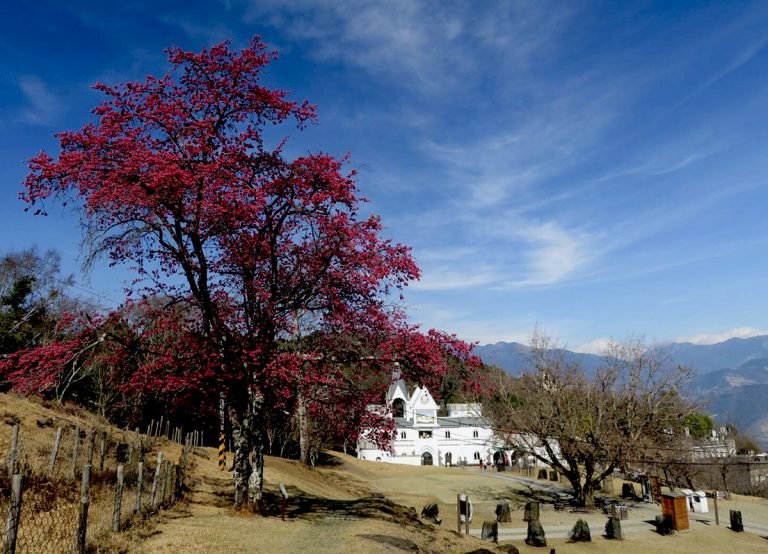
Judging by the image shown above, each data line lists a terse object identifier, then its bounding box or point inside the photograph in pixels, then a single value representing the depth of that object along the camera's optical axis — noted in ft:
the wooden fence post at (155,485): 49.88
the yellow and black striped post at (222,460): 96.89
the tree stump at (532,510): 99.96
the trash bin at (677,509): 105.40
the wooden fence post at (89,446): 42.21
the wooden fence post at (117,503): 39.19
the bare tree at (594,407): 130.41
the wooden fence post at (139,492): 44.62
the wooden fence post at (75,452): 51.90
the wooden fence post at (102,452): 54.19
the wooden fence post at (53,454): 52.78
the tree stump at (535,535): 85.20
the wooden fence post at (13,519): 25.11
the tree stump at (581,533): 90.94
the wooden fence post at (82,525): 32.42
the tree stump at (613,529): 94.46
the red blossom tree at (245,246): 48.85
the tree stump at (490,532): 82.74
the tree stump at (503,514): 106.73
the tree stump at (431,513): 84.87
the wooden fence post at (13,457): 43.86
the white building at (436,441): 274.16
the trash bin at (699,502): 132.05
